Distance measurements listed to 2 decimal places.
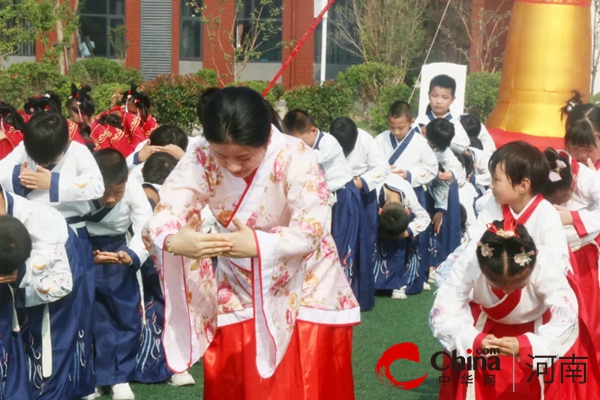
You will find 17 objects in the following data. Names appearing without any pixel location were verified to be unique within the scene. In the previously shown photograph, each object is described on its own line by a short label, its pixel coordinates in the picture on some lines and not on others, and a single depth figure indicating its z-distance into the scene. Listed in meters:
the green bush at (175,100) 13.33
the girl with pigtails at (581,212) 4.35
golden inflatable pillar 11.12
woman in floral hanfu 3.10
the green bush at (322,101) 14.34
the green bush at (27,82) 13.46
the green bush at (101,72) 17.77
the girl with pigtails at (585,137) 4.83
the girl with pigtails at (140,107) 8.81
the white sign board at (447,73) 11.59
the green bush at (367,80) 19.05
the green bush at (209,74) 18.66
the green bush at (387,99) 16.61
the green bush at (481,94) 16.41
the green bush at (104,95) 14.77
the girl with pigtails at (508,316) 3.45
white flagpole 16.25
